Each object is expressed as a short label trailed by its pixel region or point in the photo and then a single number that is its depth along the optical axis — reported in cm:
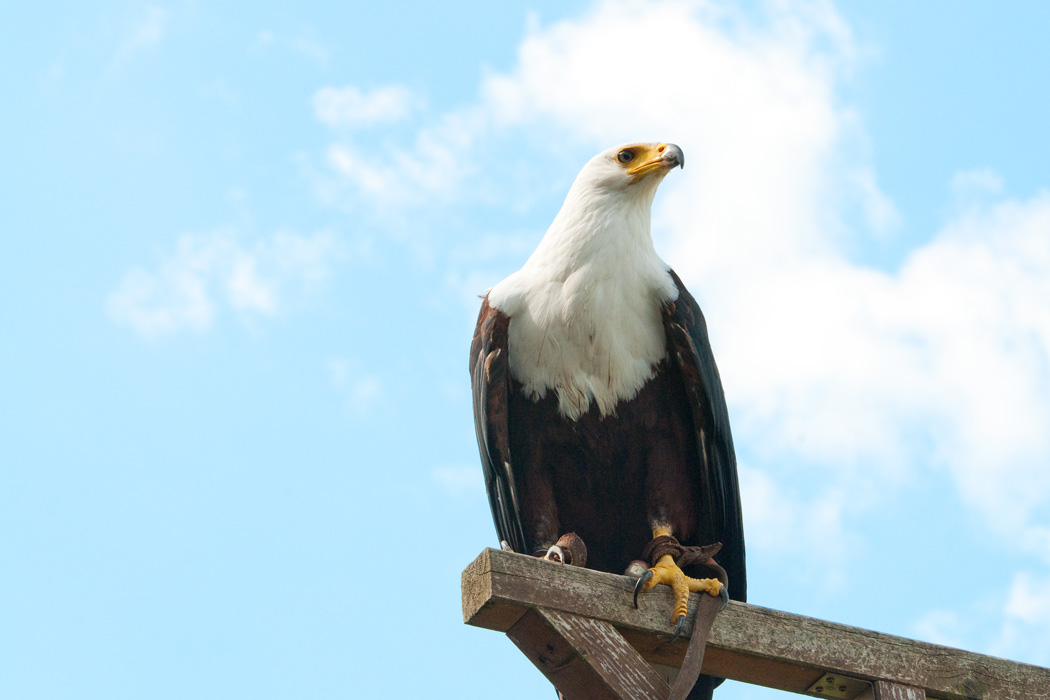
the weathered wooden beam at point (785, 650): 655
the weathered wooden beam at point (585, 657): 627
